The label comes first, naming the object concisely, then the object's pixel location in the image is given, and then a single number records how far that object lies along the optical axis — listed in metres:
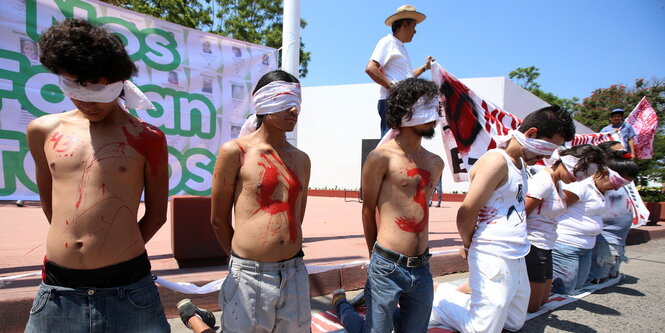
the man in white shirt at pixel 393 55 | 4.04
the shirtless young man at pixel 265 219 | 1.93
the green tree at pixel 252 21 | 17.75
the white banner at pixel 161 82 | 3.43
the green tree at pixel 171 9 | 14.24
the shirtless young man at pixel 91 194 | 1.62
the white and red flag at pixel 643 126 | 8.13
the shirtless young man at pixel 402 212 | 2.31
